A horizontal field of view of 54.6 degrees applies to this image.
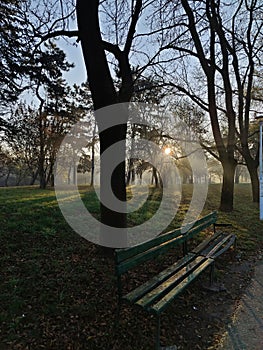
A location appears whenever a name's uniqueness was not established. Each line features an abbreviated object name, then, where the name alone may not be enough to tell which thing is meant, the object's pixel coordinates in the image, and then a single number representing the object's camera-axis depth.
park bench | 2.70
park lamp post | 9.11
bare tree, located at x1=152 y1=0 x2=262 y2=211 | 8.45
